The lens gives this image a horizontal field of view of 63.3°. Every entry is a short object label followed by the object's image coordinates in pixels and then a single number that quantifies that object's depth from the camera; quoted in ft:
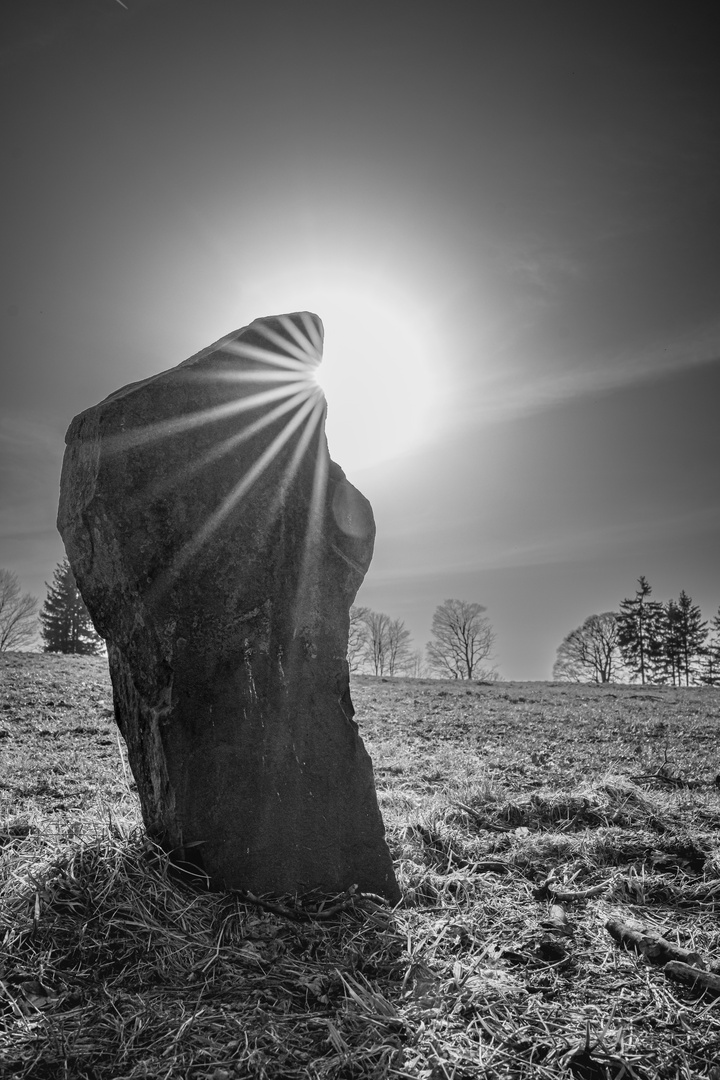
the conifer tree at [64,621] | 164.66
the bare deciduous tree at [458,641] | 227.40
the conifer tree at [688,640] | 200.03
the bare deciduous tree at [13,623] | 191.42
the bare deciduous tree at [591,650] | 214.69
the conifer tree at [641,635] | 203.21
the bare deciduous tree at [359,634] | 208.78
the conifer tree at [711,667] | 199.00
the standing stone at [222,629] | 12.03
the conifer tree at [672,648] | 200.64
